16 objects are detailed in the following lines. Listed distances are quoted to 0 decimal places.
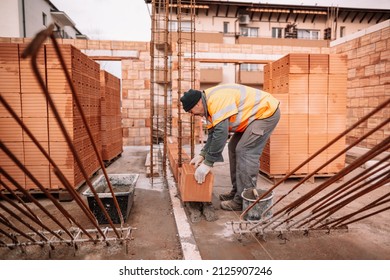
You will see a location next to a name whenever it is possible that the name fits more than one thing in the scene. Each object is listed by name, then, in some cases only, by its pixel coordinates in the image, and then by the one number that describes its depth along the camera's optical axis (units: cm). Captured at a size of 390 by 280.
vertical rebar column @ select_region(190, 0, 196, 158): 566
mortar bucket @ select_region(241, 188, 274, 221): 323
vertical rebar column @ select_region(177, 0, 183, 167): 498
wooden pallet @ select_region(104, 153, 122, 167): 712
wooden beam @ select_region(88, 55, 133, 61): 1090
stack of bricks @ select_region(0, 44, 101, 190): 418
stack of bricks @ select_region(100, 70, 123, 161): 697
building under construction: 278
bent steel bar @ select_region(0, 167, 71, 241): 146
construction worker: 326
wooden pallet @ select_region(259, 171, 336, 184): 532
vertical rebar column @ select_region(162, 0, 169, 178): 493
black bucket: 334
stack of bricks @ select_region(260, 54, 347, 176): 526
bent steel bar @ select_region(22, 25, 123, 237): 100
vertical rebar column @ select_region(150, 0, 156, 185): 521
